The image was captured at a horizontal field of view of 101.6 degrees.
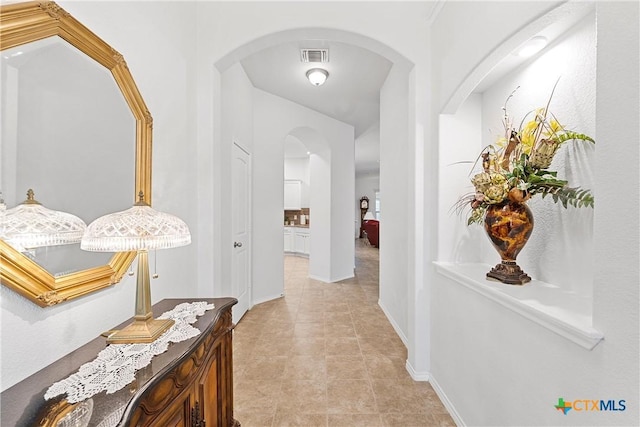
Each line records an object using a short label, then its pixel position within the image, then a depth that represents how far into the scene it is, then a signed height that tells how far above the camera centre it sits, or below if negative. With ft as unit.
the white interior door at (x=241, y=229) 10.23 -0.72
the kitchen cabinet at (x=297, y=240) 25.21 -2.74
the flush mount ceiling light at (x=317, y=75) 10.41 +5.52
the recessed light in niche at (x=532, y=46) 4.38 +2.93
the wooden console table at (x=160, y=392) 2.27 -1.77
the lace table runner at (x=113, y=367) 2.54 -1.71
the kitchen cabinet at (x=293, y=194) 28.04 +2.01
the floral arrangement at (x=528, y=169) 3.79 +0.72
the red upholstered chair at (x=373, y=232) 31.04 -2.26
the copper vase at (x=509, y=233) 4.23 -0.32
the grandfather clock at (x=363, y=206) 40.68 +1.09
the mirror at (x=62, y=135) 2.75 +0.99
